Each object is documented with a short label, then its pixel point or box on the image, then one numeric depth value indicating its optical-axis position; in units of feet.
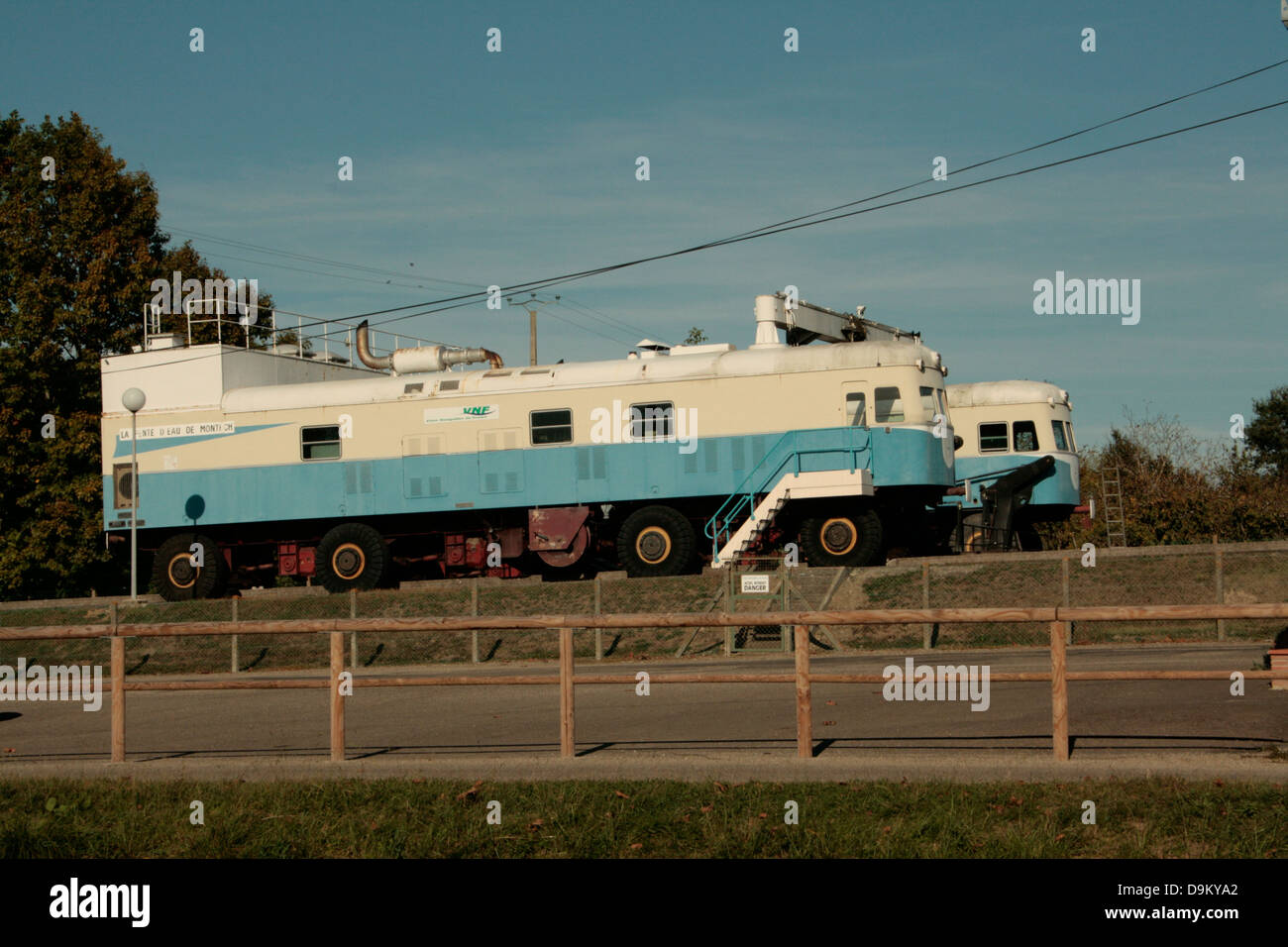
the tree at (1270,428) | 234.79
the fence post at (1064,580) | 67.52
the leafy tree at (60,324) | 122.62
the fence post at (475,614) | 72.74
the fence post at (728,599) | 69.82
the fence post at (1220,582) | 67.10
